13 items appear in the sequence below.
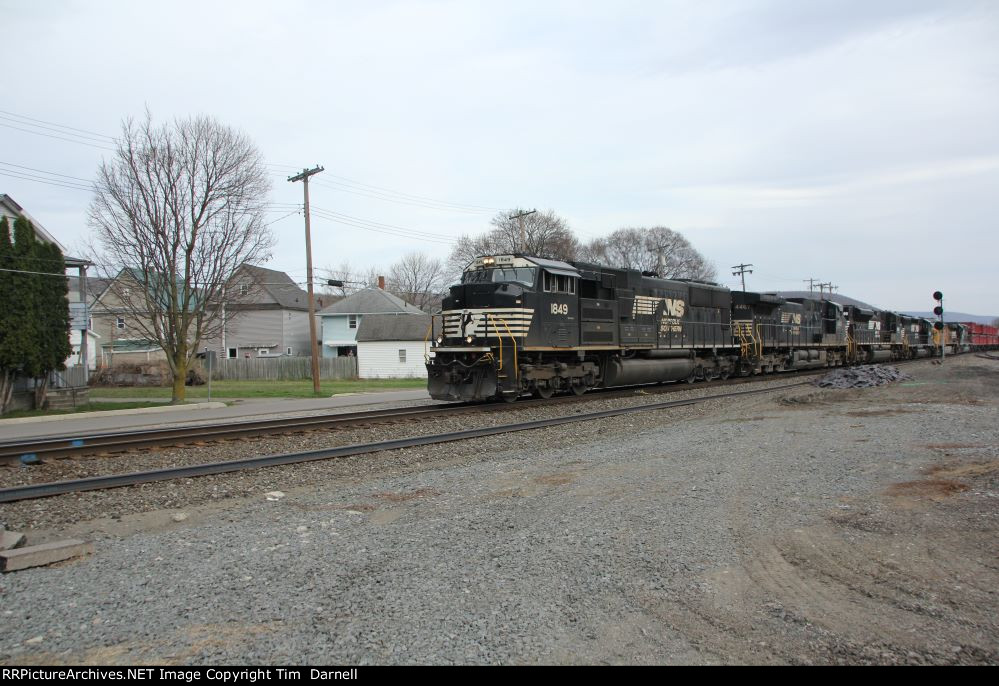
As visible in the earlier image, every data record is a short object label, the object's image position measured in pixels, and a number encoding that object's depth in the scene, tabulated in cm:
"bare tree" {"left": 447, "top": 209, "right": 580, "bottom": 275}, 6400
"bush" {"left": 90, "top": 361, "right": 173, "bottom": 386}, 4234
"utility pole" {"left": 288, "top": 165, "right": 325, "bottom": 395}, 2867
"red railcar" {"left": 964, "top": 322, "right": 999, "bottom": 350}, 6606
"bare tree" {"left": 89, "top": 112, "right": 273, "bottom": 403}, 2375
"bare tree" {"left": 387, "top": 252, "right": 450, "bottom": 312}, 8875
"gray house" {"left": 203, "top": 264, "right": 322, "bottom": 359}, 5541
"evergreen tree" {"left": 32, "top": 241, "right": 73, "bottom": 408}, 2252
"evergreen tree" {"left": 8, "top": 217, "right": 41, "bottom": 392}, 2166
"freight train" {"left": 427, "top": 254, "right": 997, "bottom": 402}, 1551
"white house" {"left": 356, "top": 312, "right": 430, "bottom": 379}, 4781
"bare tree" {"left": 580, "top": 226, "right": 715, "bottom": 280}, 8025
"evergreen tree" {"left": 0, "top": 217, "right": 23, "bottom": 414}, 2133
